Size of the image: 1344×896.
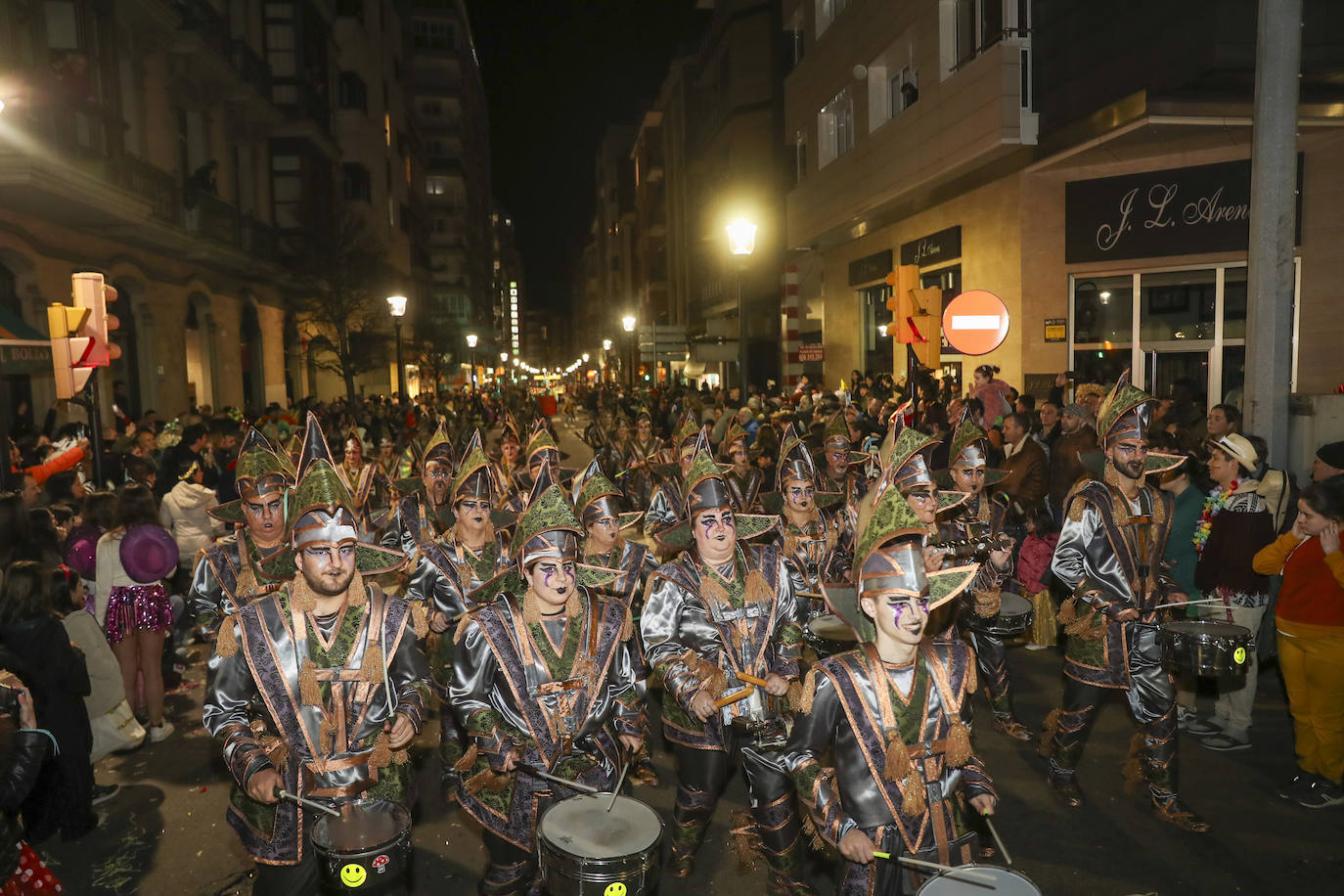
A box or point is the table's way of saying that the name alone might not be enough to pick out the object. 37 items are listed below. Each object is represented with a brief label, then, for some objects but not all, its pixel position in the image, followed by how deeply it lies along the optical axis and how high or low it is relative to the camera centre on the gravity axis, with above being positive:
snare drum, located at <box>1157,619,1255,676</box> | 5.23 -1.47
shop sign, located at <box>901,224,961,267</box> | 18.64 +2.90
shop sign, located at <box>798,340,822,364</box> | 19.52 +0.80
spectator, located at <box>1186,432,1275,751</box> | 6.74 -1.28
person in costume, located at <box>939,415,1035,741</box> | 7.10 -1.05
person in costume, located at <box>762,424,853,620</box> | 6.97 -0.92
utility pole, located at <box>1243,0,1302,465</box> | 8.20 +1.39
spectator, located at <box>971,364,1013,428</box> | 14.13 -0.17
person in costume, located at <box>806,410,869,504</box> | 9.05 -0.66
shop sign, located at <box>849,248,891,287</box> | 22.64 +3.02
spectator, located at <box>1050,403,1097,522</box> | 9.92 -0.68
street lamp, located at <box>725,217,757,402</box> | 14.77 +2.43
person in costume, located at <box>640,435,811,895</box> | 4.77 -1.36
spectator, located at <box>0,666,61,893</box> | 3.83 -1.47
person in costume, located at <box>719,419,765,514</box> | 9.12 -0.83
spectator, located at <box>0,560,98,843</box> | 5.50 -1.72
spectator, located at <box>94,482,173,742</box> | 7.50 -1.62
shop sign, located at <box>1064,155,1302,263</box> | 14.46 +2.71
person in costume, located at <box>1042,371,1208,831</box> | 5.75 -1.34
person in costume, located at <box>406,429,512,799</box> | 6.48 -1.13
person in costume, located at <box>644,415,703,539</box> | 8.84 -0.96
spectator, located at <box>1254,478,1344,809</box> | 5.70 -1.57
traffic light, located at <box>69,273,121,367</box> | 10.45 +1.03
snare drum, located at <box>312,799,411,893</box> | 3.31 -1.62
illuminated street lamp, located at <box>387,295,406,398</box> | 22.53 +2.16
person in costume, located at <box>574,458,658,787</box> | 6.57 -1.10
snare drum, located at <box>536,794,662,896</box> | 3.34 -1.65
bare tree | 29.83 +3.56
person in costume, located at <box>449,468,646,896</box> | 4.25 -1.35
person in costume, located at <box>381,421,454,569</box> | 7.71 -0.90
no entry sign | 11.31 +0.82
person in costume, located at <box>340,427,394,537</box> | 8.67 -0.93
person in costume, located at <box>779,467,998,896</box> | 3.42 -1.26
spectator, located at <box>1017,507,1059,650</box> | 9.13 -1.75
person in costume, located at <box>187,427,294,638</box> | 5.78 -0.90
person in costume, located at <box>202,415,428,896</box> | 3.95 -1.23
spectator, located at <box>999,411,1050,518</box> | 9.83 -0.87
